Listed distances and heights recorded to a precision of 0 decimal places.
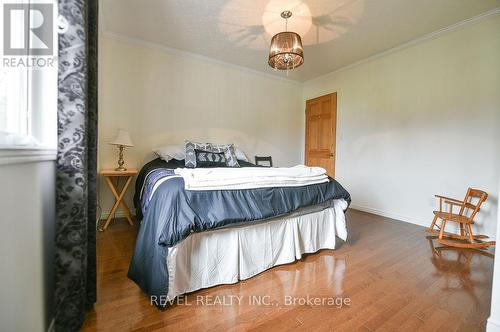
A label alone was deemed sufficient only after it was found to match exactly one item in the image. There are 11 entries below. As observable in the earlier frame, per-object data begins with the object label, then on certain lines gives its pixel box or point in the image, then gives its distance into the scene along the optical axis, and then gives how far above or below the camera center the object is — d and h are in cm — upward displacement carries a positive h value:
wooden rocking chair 207 -54
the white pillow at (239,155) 353 +9
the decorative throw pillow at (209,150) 279 +11
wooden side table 258 -37
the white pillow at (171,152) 299 +9
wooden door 420 +62
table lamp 267 +20
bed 129 -52
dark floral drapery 94 -4
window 77 +28
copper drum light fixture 226 +119
